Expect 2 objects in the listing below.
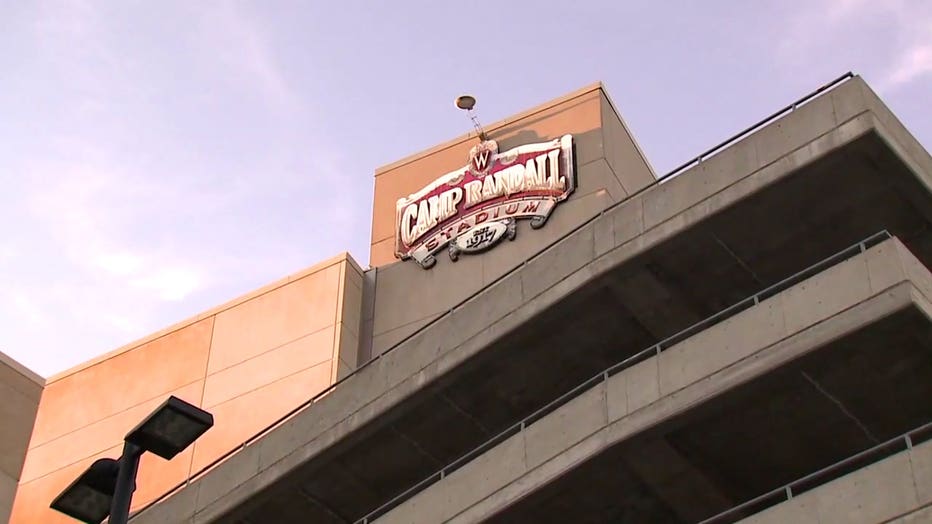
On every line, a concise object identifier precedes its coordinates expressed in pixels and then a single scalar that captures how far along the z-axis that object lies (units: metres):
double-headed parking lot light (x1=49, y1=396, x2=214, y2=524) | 12.43
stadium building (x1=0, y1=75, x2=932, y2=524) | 20.12
